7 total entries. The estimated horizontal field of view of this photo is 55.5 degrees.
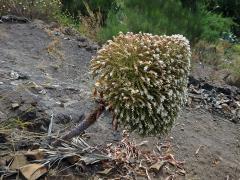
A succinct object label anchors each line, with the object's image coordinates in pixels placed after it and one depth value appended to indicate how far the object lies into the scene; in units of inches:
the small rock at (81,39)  124.7
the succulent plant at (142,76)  58.4
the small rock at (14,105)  76.0
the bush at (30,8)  135.0
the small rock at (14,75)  87.0
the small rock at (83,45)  119.7
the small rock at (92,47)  119.1
